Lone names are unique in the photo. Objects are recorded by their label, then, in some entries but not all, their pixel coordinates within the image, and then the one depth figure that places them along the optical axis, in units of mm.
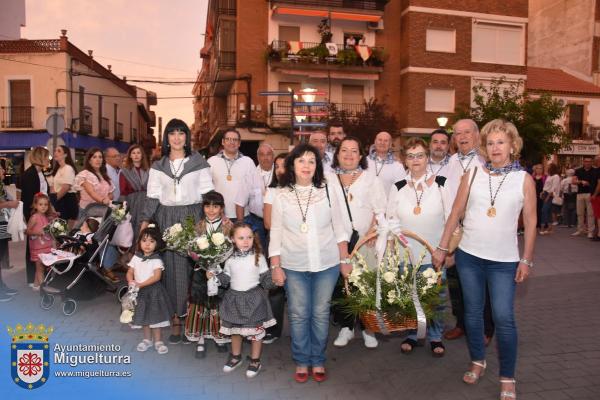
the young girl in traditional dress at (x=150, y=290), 5074
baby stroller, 6441
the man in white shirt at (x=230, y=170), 6359
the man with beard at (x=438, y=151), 5676
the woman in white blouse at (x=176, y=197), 5297
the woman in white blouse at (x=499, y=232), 3957
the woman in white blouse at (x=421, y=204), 4770
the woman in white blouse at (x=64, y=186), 8195
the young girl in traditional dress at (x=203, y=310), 5004
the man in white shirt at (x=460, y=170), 5156
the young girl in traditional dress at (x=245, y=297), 4605
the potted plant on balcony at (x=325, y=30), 26884
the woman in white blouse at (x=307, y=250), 4285
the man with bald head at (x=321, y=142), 6364
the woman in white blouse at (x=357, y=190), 5053
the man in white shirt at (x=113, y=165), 8508
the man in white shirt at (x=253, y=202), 6305
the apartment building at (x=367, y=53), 26375
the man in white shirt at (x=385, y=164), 6074
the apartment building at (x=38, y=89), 27016
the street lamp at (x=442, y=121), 16889
